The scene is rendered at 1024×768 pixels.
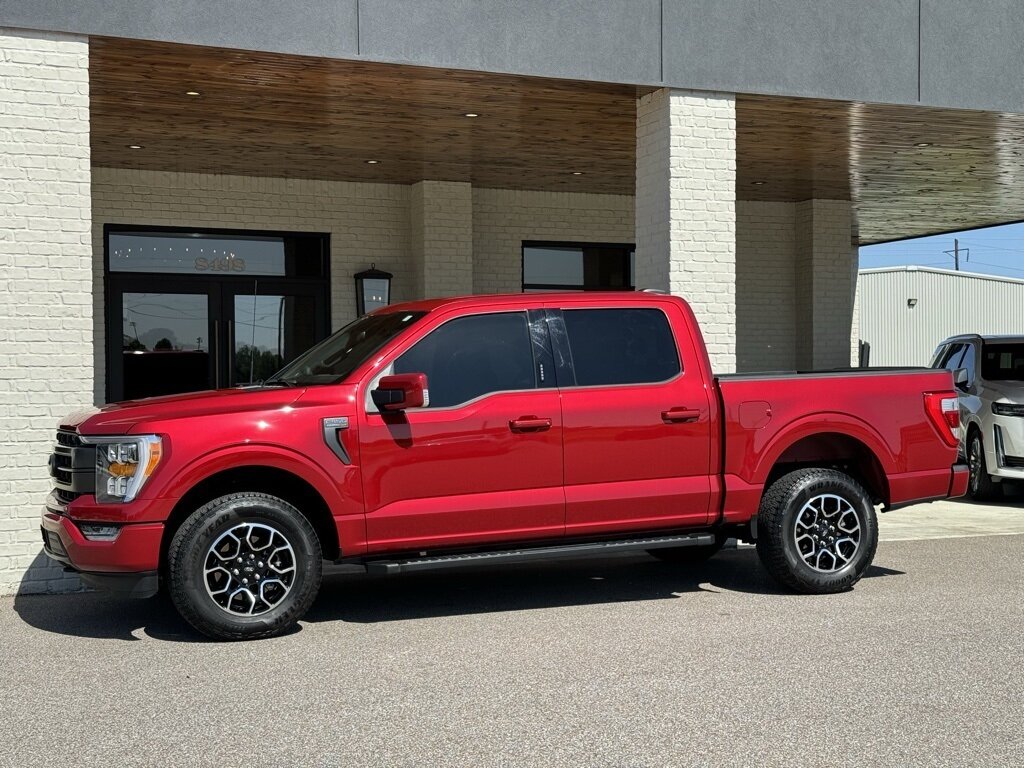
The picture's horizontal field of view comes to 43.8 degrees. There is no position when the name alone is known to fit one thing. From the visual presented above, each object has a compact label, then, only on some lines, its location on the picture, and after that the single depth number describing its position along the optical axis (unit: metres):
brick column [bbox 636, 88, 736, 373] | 11.33
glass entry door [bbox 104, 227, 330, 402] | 16.30
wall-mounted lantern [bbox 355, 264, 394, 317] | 17.00
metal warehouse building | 37.00
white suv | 14.09
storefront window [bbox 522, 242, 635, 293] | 18.91
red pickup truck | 7.27
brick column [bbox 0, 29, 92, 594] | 9.16
